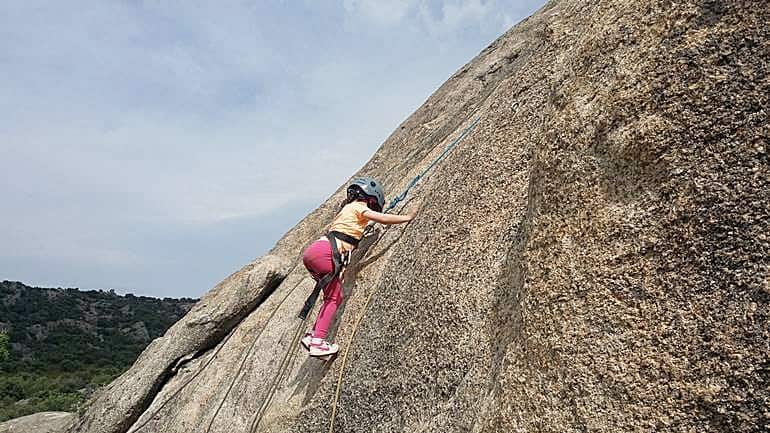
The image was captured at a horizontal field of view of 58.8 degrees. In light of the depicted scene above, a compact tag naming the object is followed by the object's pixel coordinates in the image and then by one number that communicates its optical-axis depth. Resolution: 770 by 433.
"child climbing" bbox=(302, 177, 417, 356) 7.07
